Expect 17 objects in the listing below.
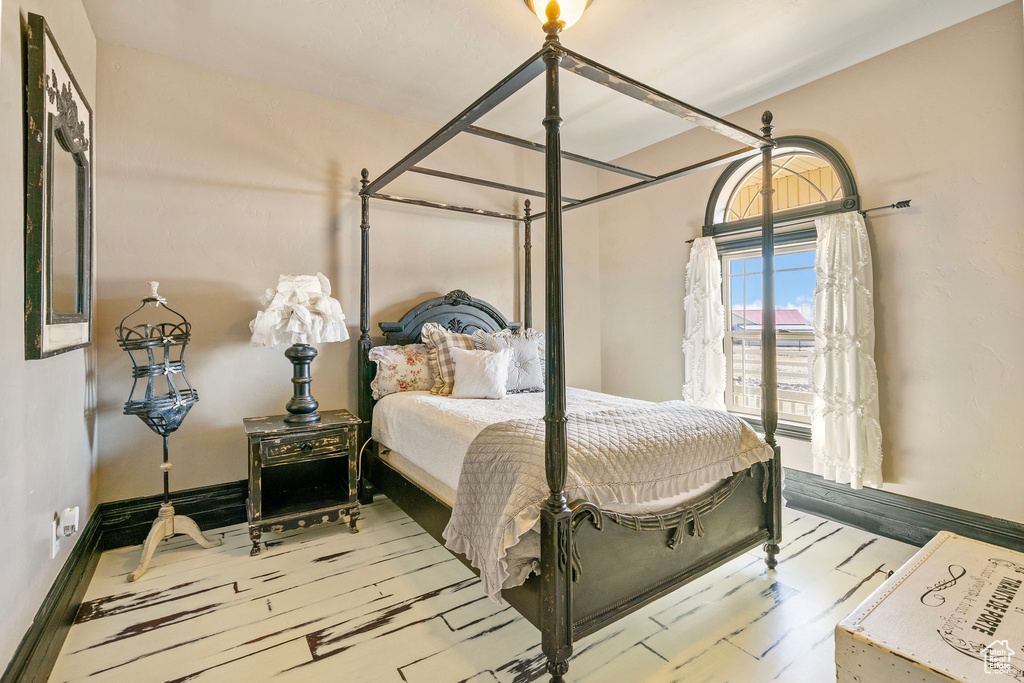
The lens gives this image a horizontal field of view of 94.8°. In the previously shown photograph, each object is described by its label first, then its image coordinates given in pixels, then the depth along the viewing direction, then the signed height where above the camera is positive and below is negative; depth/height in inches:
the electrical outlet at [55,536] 67.8 -27.5
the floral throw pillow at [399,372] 122.0 -7.2
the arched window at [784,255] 123.3 +25.3
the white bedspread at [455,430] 63.1 -17.0
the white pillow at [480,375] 113.1 -7.6
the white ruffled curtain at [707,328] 140.9 +4.3
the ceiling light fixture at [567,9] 78.1 +56.4
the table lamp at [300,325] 103.6 +4.6
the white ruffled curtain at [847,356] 108.1 -3.7
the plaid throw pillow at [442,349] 121.5 -1.3
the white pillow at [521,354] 124.3 -2.8
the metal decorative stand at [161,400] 90.4 -10.6
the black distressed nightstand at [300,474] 99.3 -31.6
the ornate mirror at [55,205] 59.4 +21.0
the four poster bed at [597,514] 59.6 -27.1
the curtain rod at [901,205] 103.9 +30.3
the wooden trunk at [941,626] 43.4 -29.3
